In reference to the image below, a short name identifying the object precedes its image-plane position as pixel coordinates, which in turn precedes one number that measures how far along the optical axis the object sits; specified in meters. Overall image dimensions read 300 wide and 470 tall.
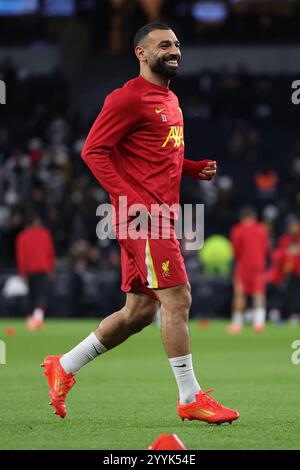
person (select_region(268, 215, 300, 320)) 24.47
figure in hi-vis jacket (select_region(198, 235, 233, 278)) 26.16
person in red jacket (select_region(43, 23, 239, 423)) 8.08
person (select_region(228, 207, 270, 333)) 22.52
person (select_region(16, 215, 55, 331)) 23.27
